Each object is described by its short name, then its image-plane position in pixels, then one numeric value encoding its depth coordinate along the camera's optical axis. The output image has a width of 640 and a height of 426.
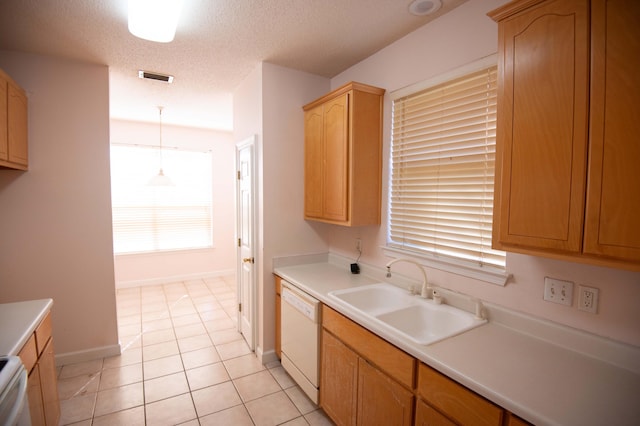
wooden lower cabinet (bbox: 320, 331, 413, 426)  1.47
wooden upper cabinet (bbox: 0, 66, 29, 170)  2.04
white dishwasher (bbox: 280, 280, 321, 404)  2.13
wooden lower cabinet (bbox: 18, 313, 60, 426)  1.51
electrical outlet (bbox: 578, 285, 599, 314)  1.30
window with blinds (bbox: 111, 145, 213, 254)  4.93
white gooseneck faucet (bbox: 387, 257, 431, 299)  1.93
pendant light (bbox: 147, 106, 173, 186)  4.46
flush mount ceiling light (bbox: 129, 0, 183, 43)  1.61
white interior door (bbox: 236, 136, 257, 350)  2.91
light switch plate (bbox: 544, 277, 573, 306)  1.38
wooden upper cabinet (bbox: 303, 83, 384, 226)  2.29
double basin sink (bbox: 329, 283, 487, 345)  1.70
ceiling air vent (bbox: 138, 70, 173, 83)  2.89
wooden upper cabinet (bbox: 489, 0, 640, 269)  1.00
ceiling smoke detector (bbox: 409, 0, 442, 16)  1.81
